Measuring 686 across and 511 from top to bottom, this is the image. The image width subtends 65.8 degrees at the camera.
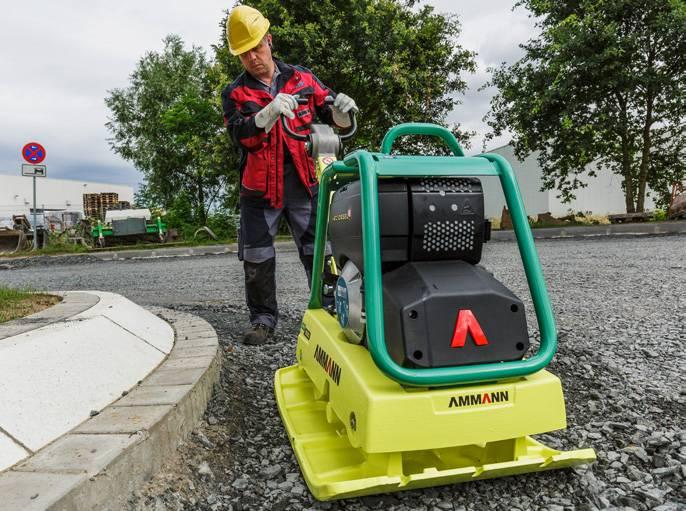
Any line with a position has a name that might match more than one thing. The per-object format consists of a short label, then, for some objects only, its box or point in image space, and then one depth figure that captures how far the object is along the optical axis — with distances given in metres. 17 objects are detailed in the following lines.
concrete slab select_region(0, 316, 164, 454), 1.63
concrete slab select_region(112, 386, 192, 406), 1.90
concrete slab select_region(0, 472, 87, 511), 1.24
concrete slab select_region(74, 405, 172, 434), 1.68
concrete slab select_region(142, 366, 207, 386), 2.10
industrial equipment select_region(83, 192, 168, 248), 15.95
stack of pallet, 25.56
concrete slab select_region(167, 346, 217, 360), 2.47
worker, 2.85
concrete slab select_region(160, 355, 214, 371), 2.30
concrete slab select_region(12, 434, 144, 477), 1.43
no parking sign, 12.35
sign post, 11.70
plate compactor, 1.48
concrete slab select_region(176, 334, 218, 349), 2.64
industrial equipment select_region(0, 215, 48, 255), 15.12
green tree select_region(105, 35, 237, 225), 26.97
